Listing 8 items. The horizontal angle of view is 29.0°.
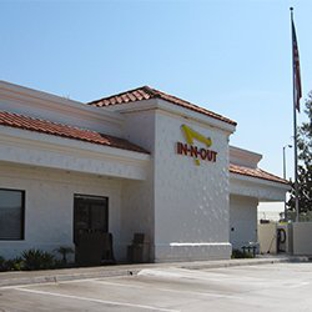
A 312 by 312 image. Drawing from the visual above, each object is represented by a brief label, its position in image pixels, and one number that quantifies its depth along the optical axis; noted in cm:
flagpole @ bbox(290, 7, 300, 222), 3158
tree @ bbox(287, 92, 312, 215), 4078
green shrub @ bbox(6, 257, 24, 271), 1652
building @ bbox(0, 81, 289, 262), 1809
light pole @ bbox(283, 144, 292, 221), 6560
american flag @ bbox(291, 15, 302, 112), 3170
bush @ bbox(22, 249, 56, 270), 1698
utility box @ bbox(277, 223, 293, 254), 3375
